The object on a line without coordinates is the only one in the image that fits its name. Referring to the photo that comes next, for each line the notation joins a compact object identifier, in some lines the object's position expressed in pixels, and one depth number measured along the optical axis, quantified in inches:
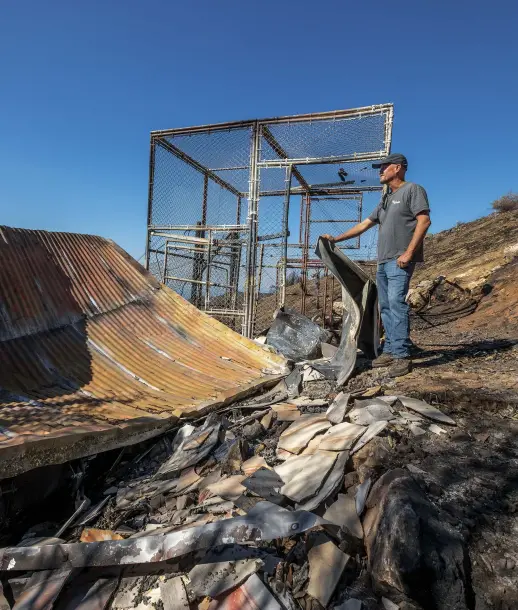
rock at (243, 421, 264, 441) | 122.9
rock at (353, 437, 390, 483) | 85.1
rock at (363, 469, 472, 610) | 59.5
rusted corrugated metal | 116.1
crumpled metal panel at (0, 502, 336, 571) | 68.5
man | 152.1
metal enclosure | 235.6
